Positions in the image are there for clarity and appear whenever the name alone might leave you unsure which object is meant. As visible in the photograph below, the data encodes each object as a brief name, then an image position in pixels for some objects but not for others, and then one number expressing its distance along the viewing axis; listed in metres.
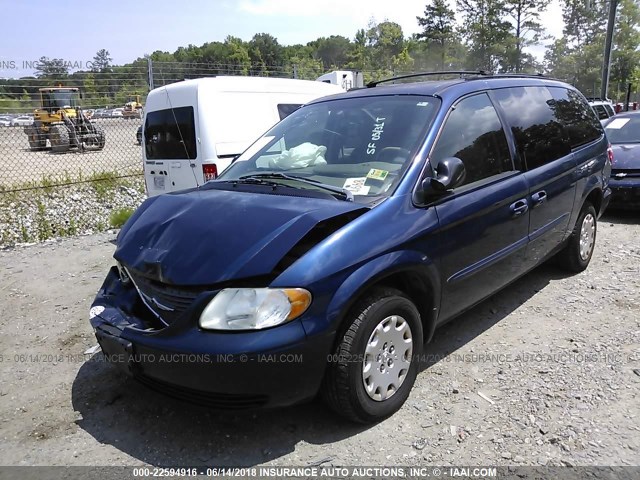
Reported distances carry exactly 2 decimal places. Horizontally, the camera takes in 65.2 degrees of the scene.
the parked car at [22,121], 14.32
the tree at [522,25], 42.03
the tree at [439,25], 49.88
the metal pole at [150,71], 10.34
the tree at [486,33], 42.69
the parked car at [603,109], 14.38
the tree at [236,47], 69.94
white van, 6.16
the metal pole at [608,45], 16.59
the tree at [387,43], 65.12
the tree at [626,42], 38.47
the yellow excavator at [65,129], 14.88
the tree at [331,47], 101.62
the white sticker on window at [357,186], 3.02
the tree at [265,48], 79.62
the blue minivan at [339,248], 2.42
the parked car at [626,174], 7.25
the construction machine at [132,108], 12.12
